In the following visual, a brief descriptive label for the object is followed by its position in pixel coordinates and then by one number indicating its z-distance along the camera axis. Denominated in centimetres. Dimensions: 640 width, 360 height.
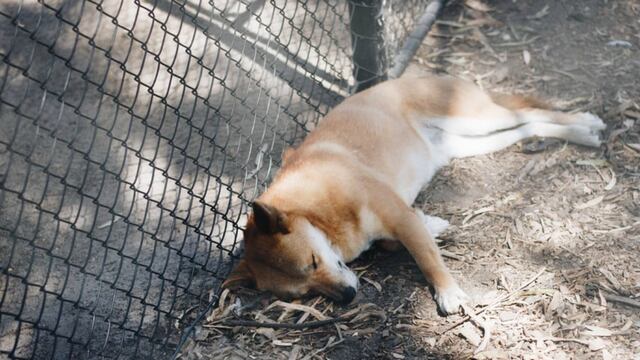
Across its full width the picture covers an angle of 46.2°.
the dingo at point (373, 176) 382
